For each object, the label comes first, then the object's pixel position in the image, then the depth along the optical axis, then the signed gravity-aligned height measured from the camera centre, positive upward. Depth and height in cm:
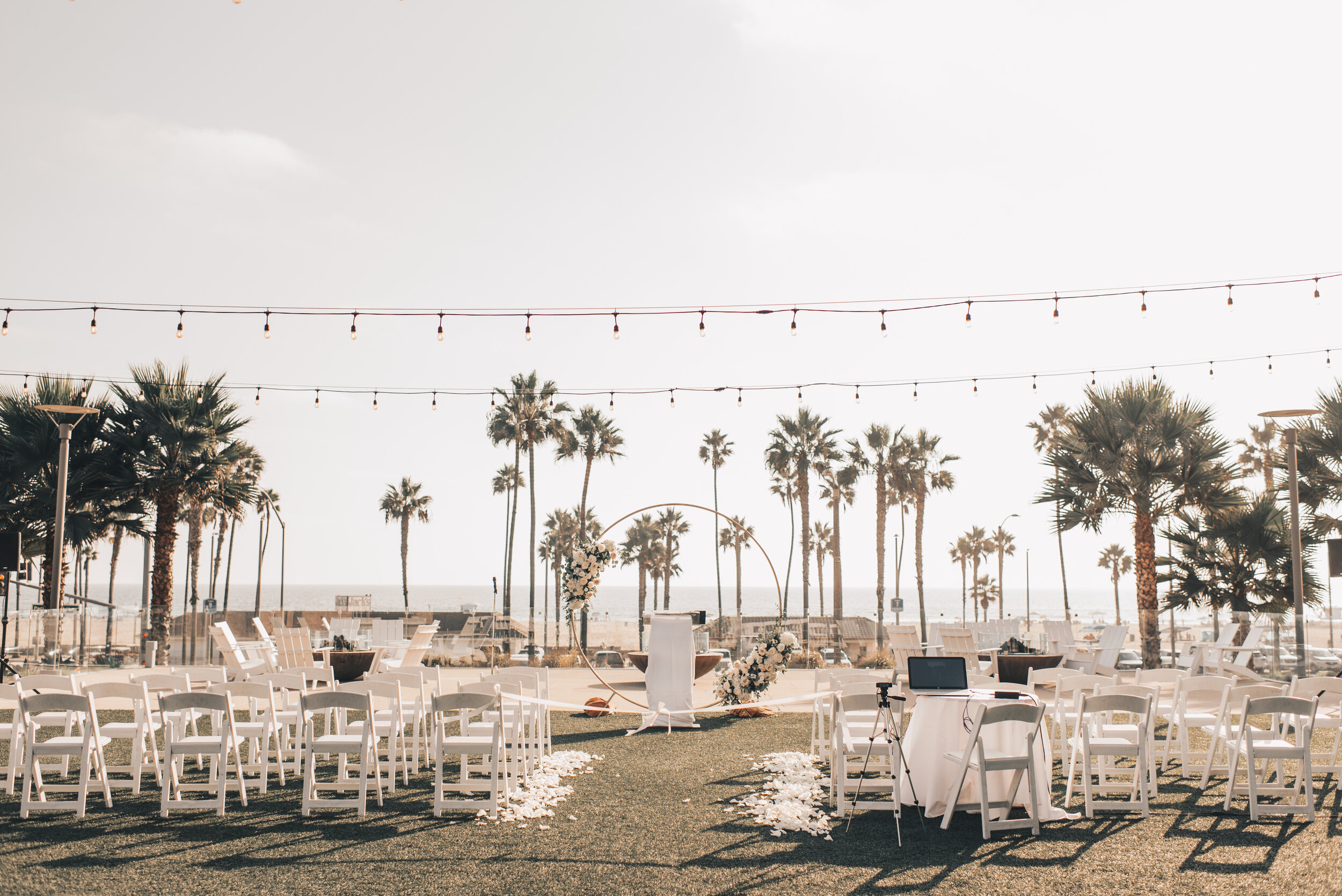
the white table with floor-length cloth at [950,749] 651 -145
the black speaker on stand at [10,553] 1375 +0
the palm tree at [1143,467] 1725 +157
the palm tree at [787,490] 4178 +286
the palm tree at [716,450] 4619 +502
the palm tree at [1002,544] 6119 +36
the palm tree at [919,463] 3788 +360
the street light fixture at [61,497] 1526 +94
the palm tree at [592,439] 3775 +460
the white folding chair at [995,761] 594 -138
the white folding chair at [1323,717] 767 -147
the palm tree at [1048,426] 4019 +547
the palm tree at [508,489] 4547 +331
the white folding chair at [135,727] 659 -139
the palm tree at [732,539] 5372 +68
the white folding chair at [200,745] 634 -135
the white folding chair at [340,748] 632 -141
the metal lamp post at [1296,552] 1419 -7
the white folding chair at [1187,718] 769 -151
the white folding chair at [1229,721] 711 -135
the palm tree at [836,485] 3841 +272
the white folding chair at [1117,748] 642 -144
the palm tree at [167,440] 1853 +227
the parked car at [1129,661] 2811 -360
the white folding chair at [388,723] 717 -145
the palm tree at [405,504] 5044 +262
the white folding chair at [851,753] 646 -152
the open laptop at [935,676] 692 -96
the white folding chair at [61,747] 632 -139
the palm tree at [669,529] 5550 +127
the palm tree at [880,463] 3550 +352
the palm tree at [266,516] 4478 +188
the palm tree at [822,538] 5825 +75
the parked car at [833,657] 1981 -229
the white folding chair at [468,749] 645 -142
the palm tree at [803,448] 3778 +416
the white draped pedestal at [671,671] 1160 -153
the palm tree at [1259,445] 3841 +441
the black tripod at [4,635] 1291 -115
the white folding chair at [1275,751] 639 -145
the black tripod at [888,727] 613 -127
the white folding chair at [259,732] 687 -145
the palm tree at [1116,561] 6538 -89
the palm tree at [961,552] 6812 -25
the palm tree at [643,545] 5631 +31
